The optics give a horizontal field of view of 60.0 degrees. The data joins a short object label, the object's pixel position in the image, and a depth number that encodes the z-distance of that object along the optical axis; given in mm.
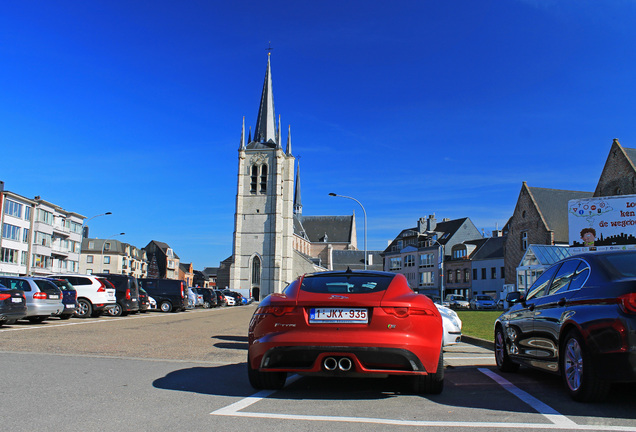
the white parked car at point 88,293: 21203
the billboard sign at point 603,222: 30109
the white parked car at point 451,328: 10797
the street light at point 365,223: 34259
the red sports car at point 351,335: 5234
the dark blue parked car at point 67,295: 18500
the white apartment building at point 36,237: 57781
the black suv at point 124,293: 23625
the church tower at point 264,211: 91938
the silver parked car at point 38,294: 15930
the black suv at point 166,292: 32781
